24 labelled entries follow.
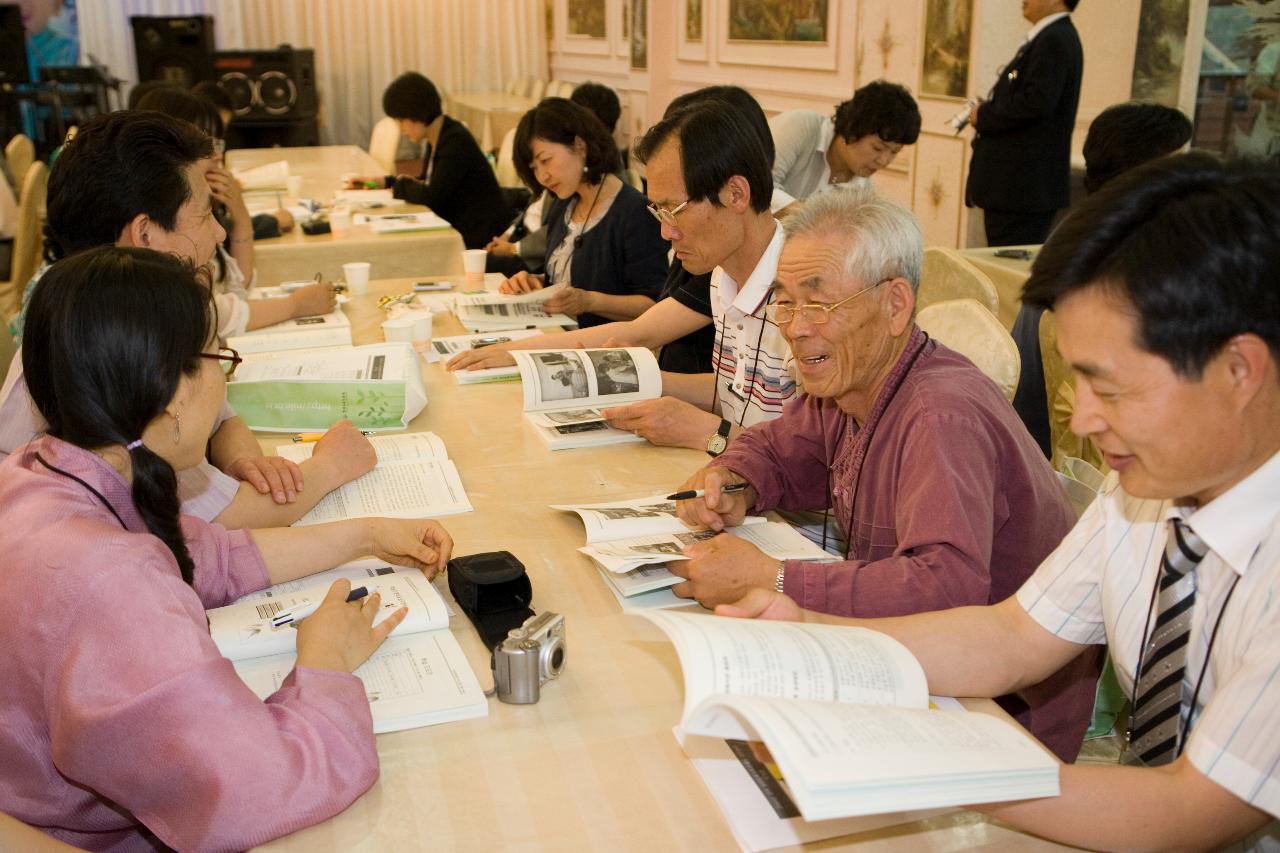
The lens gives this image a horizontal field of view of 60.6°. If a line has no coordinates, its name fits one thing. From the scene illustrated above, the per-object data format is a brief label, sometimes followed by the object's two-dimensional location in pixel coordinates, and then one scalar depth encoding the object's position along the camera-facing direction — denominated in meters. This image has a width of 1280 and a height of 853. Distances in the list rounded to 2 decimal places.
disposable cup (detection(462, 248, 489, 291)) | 3.62
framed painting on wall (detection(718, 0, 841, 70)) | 6.14
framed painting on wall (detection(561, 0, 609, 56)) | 9.51
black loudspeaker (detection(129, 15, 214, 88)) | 9.22
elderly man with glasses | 1.47
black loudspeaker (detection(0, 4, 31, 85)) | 8.50
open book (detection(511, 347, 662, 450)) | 2.43
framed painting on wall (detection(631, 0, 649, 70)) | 8.43
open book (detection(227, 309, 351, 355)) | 2.86
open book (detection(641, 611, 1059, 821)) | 0.90
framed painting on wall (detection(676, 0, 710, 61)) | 7.62
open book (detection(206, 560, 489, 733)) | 1.25
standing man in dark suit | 4.25
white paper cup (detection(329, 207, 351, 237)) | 4.45
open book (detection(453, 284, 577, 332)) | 3.17
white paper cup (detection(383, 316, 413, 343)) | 2.90
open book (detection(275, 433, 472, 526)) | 1.87
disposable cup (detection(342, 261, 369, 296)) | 3.48
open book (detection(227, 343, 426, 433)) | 2.33
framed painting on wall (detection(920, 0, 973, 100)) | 5.07
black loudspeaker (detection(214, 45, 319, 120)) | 9.13
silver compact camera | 1.26
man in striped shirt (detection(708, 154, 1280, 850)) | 0.98
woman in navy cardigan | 3.47
